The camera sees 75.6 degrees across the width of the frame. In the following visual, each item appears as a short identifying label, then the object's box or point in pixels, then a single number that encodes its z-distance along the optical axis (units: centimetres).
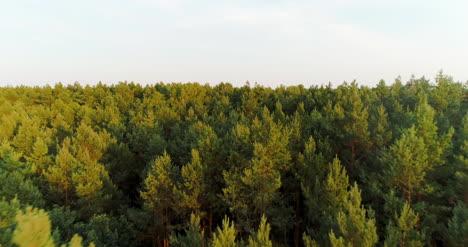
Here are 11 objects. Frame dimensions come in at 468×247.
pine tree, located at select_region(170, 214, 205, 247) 2239
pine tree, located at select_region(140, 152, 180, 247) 2659
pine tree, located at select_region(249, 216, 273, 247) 1752
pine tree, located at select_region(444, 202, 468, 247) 1753
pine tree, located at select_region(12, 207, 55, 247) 777
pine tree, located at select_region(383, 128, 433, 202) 2136
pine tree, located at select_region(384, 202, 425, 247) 1816
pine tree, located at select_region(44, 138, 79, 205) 2773
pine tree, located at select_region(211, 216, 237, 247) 1766
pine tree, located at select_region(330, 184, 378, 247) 1675
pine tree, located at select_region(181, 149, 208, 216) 2638
